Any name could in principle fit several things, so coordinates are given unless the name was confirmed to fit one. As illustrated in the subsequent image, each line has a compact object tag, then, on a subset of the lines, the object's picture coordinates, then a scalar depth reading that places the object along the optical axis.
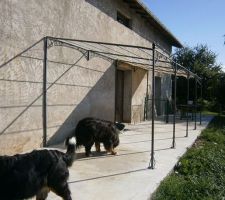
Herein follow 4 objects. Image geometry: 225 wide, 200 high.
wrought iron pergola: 4.75
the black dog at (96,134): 4.88
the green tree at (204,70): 16.78
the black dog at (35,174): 2.46
